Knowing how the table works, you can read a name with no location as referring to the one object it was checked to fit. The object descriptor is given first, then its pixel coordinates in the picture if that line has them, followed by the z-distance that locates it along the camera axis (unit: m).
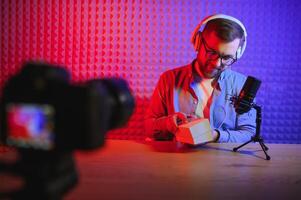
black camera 0.51
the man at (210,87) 2.06
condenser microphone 1.56
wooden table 0.98
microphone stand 1.57
